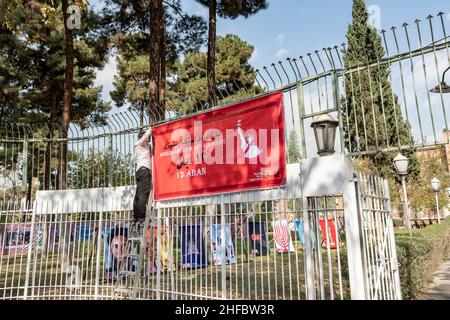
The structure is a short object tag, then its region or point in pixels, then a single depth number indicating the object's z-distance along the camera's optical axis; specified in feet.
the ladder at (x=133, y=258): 23.47
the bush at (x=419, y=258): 23.63
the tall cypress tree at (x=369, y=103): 79.39
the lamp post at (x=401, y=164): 32.24
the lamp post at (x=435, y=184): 58.34
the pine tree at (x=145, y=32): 47.73
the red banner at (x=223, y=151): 19.22
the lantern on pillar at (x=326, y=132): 16.44
